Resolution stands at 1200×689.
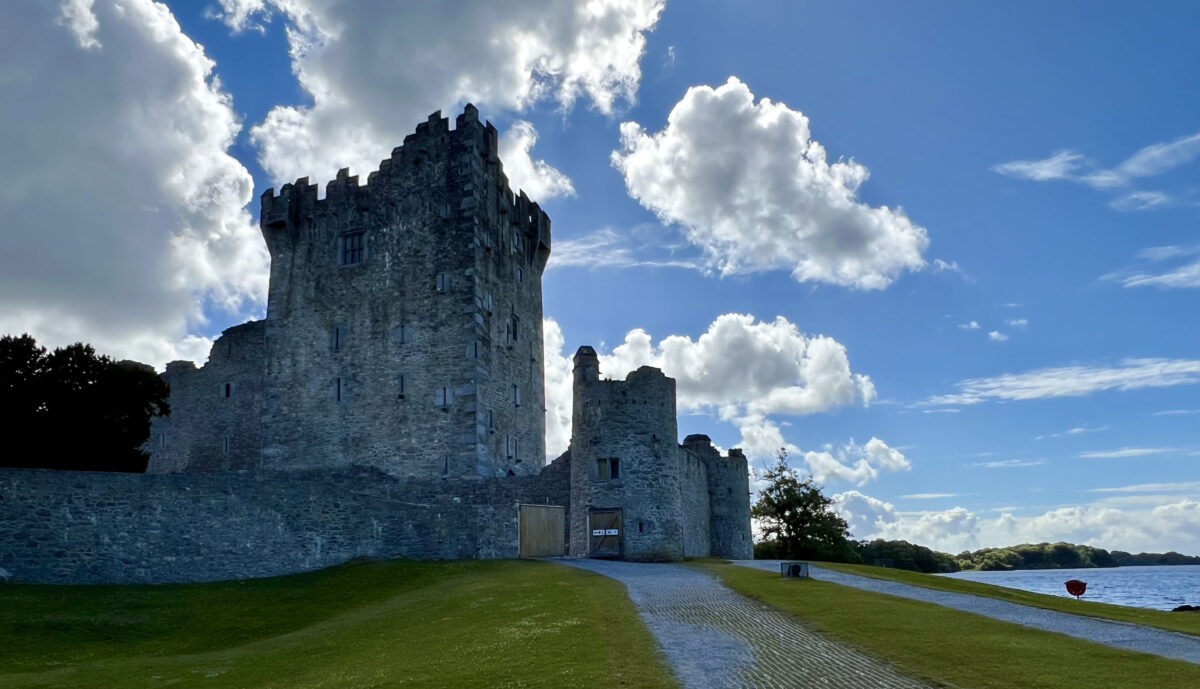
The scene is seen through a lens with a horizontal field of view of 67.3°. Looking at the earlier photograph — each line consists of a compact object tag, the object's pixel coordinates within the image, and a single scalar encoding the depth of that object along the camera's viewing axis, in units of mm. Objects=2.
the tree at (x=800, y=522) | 60250
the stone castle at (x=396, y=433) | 30945
